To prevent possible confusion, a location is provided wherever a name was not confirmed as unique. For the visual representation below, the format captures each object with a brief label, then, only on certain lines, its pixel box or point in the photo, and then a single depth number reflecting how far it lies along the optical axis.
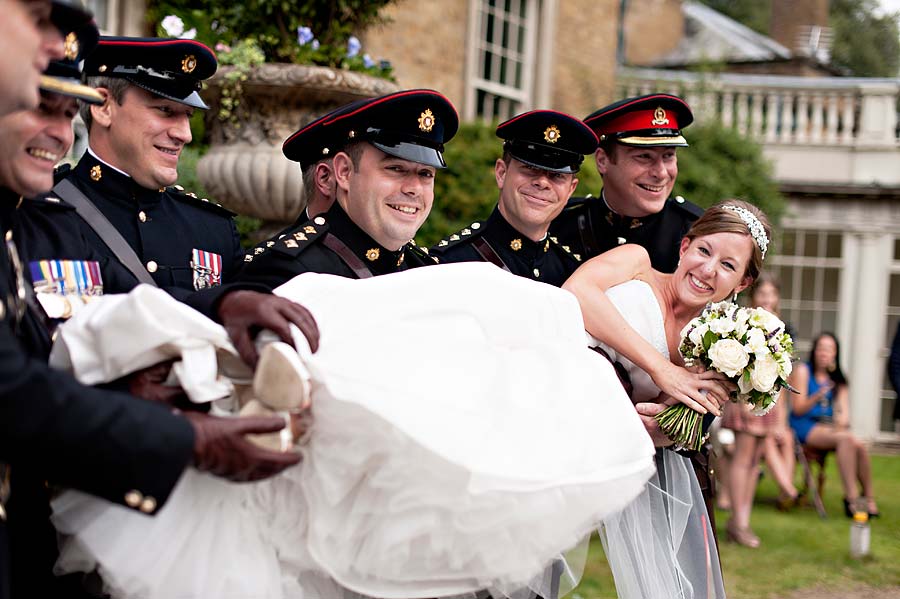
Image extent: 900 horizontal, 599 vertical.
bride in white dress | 3.33
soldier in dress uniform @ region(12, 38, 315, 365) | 3.05
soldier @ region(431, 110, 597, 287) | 3.78
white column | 15.29
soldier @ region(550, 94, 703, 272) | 4.16
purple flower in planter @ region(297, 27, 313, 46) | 6.45
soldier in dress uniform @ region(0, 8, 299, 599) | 1.77
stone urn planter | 6.05
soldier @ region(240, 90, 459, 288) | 3.00
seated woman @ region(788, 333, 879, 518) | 9.19
